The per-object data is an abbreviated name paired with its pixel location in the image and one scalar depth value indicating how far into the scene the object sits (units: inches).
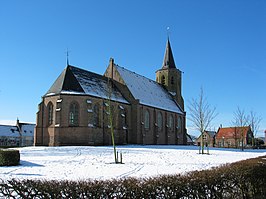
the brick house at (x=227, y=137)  3108.3
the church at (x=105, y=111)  1565.0
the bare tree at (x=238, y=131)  2721.5
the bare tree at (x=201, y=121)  1407.0
